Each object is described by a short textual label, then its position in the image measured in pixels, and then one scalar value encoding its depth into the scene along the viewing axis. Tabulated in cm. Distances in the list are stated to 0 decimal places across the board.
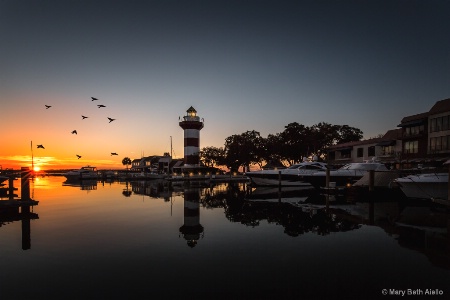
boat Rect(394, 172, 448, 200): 2000
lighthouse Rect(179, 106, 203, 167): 7112
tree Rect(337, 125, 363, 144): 7056
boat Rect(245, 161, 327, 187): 3419
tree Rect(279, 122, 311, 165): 6506
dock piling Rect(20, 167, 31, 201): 1840
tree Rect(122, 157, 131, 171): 16519
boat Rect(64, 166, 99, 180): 7171
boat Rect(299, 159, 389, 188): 3086
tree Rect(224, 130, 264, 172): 7025
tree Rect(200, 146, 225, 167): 7650
